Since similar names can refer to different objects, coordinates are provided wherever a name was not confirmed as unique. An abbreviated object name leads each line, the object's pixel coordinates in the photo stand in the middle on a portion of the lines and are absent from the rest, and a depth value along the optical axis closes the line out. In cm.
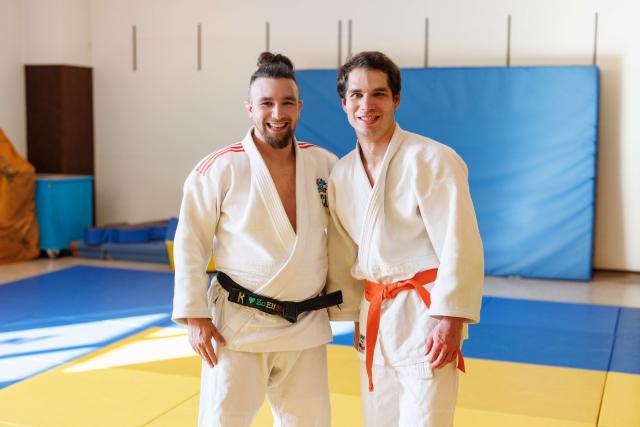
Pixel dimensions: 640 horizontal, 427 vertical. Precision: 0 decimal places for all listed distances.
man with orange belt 233
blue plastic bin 847
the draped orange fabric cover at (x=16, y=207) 816
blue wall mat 725
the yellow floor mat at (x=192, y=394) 365
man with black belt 253
